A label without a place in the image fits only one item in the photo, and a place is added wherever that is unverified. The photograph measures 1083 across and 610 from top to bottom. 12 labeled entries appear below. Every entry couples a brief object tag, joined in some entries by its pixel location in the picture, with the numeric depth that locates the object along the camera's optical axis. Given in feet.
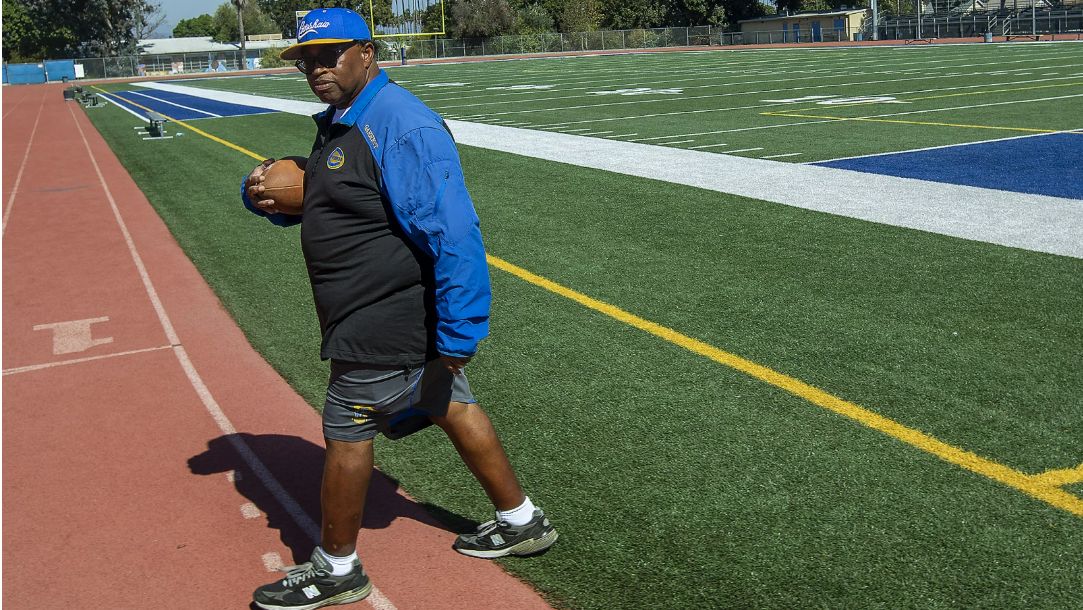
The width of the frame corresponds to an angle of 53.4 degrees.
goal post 296.71
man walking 11.03
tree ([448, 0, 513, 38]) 278.87
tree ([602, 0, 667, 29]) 308.40
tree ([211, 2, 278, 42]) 501.56
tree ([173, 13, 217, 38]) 583.17
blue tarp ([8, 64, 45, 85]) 261.44
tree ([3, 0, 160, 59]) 331.98
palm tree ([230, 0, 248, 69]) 278.63
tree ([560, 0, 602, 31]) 300.20
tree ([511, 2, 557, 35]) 292.40
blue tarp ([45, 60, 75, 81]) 261.85
